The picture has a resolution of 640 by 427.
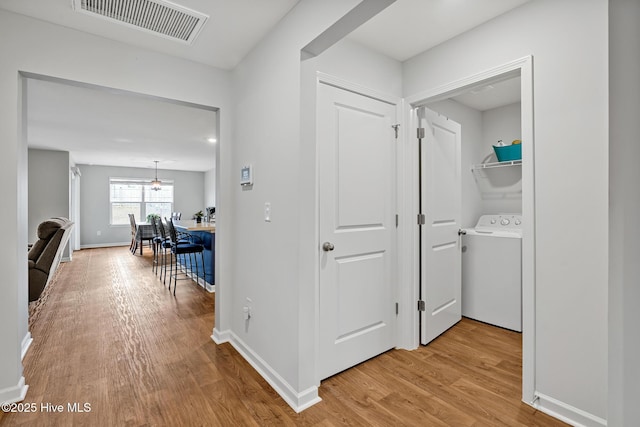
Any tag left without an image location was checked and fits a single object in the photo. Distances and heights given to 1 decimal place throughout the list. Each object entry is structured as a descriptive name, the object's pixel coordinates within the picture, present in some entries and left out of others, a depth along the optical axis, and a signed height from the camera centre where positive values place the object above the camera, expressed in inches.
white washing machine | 113.9 -25.2
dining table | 293.0 -20.0
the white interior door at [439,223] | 100.7 -4.2
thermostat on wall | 90.7 +11.1
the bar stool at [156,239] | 209.7 -19.7
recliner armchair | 119.2 -17.0
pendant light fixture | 329.4 +29.6
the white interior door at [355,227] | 82.0 -4.6
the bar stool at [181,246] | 170.2 -19.4
